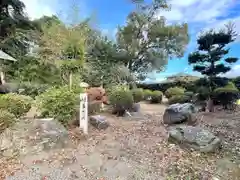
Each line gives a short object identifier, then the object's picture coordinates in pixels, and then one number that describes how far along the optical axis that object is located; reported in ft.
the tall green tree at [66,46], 16.07
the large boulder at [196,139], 9.54
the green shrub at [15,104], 11.30
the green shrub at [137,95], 24.41
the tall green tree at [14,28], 32.17
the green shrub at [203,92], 18.32
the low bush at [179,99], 22.33
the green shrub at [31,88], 22.47
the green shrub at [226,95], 17.24
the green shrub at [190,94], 22.30
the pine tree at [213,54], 17.98
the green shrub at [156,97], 27.78
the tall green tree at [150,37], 35.52
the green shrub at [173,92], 27.15
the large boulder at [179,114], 13.31
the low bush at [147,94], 28.74
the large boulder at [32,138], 9.37
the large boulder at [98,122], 12.81
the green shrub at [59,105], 11.86
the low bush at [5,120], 9.97
